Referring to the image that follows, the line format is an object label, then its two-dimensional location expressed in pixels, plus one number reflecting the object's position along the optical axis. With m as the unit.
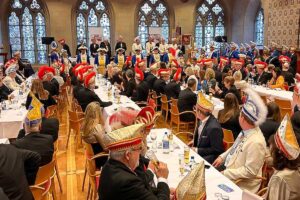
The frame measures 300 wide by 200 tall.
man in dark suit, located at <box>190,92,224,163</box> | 4.73
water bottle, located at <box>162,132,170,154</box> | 4.61
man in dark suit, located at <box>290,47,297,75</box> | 14.10
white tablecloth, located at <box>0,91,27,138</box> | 6.61
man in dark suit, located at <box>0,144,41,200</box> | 3.19
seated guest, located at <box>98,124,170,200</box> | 2.63
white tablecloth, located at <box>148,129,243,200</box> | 3.38
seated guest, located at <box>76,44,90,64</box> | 17.12
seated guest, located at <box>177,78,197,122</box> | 7.77
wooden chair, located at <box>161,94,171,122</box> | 9.12
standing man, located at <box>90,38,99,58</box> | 19.41
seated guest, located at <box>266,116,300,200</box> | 2.98
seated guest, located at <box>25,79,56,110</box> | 7.99
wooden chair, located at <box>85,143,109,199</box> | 4.31
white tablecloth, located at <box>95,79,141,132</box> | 7.73
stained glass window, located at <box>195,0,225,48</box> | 22.94
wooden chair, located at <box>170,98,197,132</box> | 7.78
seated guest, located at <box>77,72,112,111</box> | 7.90
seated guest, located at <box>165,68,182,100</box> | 9.11
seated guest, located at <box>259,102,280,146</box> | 5.12
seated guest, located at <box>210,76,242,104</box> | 7.91
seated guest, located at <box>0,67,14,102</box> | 9.58
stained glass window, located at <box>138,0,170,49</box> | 22.20
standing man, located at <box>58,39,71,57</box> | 19.48
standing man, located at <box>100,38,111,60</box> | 19.34
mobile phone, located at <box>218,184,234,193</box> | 3.45
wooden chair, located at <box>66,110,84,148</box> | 7.02
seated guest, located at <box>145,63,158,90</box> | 10.69
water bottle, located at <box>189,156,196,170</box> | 4.08
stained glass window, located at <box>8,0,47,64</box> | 20.48
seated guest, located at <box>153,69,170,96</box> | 9.94
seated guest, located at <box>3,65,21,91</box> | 10.66
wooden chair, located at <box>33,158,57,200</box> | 3.96
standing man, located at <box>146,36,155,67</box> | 19.52
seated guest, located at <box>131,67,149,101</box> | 9.46
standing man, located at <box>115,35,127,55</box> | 19.92
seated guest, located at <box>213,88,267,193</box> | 3.82
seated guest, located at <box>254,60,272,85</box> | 10.80
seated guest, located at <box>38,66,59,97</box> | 9.60
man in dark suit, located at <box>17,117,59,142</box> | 5.29
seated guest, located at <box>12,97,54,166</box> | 4.22
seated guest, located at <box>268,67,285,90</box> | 9.93
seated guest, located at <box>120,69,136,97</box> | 10.09
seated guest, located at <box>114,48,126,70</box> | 17.08
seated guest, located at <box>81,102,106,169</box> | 4.84
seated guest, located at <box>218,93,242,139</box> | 5.44
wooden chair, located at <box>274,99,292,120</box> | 7.84
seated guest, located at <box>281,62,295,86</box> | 10.88
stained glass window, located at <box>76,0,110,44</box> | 21.39
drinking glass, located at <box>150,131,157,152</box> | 4.76
